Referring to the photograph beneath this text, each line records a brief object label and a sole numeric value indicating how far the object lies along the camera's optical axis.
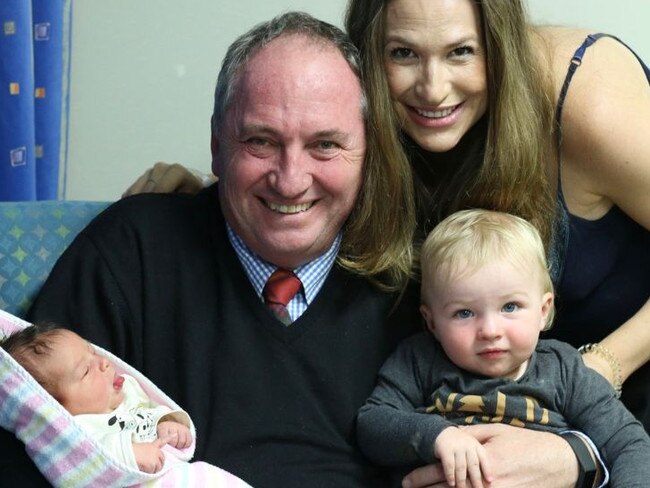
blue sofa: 1.99
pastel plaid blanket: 1.58
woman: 1.95
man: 1.86
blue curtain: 2.56
